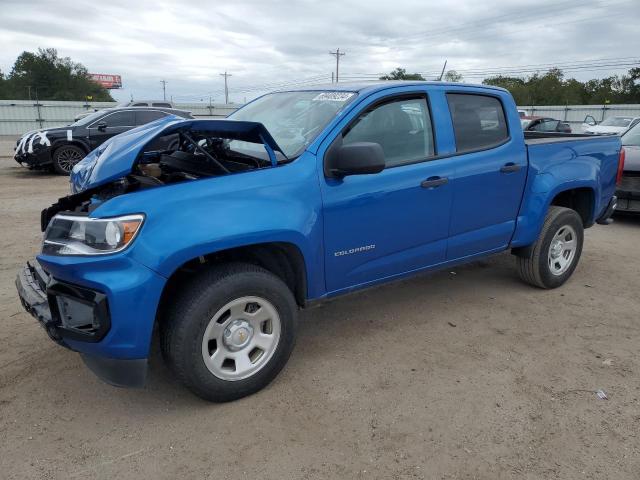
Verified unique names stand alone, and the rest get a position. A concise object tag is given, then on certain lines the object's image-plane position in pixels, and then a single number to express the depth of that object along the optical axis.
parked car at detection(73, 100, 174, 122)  19.27
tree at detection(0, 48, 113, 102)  72.12
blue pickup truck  2.57
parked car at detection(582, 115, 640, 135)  16.62
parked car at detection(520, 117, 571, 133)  15.12
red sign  105.49
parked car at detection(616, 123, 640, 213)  7.50
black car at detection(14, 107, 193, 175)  11.92
